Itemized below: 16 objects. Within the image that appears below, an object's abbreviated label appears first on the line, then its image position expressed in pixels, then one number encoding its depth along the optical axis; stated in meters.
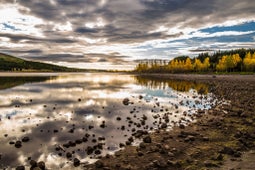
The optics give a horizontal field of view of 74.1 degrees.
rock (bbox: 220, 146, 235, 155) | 10.38
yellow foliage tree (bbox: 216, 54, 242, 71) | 113.95
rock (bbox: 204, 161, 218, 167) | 9.18
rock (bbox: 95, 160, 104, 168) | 9.32
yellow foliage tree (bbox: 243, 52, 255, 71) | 106.72
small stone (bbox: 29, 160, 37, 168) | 9.16
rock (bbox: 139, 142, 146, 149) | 11.55
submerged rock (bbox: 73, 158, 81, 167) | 9.52
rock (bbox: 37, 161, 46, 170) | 9.06
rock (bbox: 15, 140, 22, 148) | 11.59
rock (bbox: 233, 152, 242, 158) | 10.02
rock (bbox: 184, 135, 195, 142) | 12.63
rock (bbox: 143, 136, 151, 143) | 12.31
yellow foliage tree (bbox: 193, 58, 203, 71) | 142.21
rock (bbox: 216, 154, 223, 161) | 9.75
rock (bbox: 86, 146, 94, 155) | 10.91
